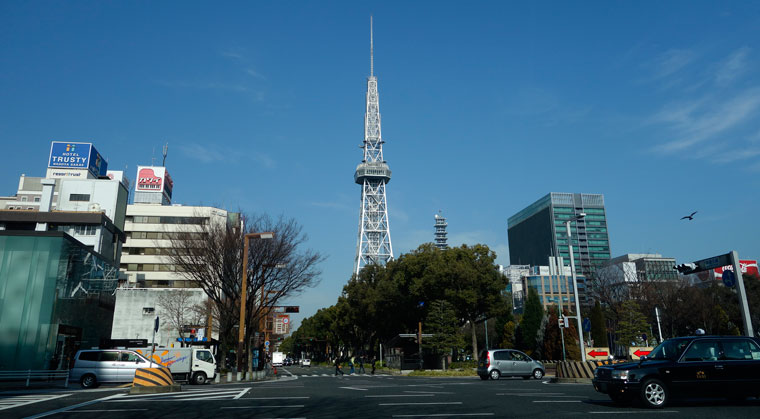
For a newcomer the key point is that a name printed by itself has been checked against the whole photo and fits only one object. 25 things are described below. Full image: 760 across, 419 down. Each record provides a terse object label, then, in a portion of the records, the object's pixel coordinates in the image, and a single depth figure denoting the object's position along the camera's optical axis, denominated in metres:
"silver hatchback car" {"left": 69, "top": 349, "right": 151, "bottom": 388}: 21.61
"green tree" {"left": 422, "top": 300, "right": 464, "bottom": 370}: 39.22
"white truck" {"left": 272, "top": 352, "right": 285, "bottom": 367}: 75.69
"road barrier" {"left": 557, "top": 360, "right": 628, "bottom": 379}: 21.03
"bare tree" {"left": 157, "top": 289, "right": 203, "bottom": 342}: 50.00
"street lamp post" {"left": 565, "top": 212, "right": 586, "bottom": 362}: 23.52
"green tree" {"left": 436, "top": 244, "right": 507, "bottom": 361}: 43.72
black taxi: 10.52
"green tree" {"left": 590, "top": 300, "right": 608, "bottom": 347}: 46.47
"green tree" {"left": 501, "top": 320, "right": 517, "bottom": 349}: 57.99
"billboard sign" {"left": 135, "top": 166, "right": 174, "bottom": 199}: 78.81
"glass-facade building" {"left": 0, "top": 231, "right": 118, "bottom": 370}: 26.55
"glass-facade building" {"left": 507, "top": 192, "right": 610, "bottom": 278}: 163.50
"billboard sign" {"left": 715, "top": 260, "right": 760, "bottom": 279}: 80.78
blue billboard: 68.06
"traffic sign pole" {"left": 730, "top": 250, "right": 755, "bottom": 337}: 15.27
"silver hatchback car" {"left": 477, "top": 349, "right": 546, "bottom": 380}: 26.52
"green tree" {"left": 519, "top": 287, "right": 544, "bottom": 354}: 52.84
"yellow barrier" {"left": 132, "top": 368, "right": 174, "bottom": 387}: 16.56
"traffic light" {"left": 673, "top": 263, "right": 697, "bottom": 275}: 16.67
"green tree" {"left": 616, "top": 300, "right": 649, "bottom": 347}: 41.44
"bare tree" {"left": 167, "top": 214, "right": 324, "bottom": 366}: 30.11
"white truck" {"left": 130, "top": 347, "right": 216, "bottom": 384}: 24.62
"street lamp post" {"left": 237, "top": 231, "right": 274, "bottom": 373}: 26.23
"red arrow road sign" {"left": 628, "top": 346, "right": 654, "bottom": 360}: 27.91
